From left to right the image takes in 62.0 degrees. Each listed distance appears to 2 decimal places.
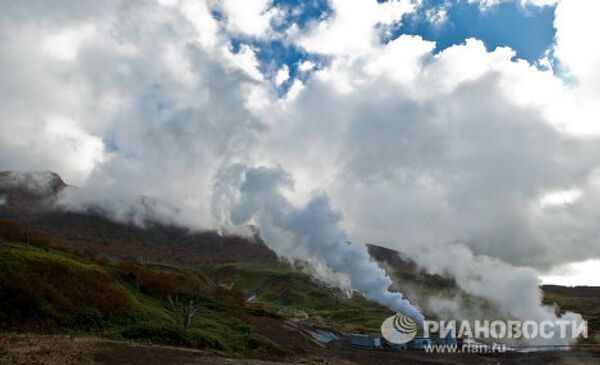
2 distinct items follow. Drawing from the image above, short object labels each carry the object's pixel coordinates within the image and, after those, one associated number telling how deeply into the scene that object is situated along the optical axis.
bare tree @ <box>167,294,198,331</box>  61.75
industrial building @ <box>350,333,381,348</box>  99.81
